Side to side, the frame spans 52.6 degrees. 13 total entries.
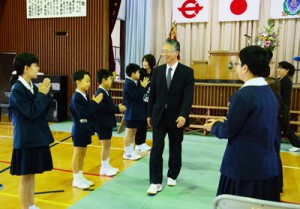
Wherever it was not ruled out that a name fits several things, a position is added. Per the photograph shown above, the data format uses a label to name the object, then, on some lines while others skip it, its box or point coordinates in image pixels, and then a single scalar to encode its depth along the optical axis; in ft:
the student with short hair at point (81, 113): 9.92
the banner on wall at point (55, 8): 24.75
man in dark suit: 9.92
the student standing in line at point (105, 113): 11.32
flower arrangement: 19.35
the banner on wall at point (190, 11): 26.25
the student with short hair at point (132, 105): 13.60
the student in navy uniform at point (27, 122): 7.47
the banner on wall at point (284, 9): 23.72
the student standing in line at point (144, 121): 14.39
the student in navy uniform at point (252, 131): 5.49
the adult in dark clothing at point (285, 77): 14.28
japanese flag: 24.77
